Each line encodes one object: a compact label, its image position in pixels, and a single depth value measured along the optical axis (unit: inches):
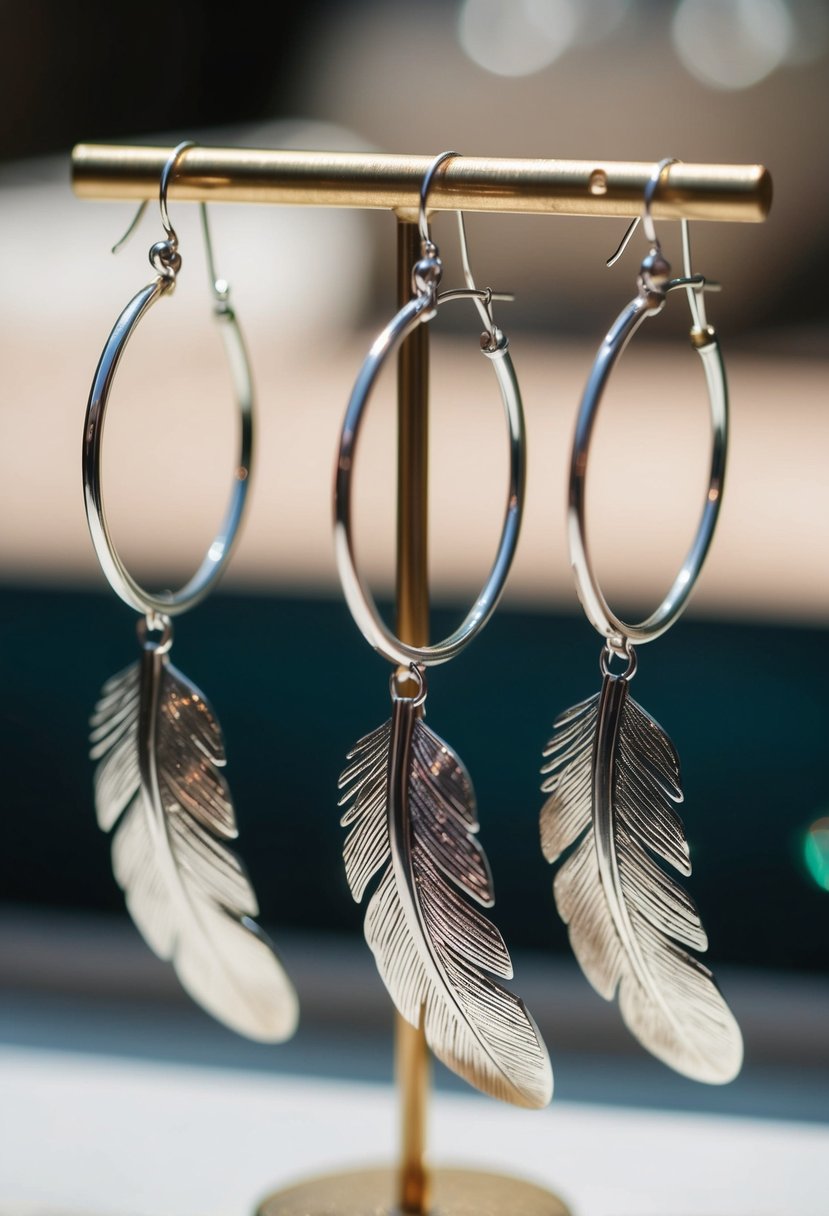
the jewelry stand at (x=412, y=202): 19.6
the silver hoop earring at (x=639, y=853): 20.3
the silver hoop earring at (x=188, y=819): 21.3
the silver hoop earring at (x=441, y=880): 20.2
